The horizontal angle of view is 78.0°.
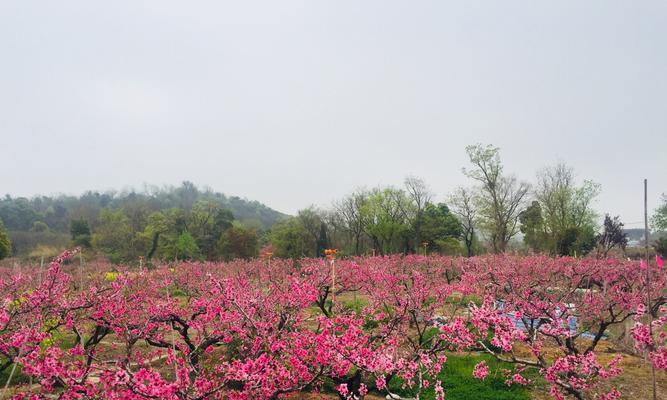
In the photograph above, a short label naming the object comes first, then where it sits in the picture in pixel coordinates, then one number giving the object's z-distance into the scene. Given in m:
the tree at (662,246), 28.16
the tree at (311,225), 41.03
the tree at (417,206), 40.91
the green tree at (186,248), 36.41
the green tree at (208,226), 41.88
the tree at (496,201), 34.00
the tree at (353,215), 44.12
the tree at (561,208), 33.46
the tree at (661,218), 34.84
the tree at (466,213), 40.00
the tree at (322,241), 40.64
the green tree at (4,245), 29.80
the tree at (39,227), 57.00
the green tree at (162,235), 38.41
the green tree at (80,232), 38.62
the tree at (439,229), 39.88
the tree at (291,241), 39.22
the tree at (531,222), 36.09
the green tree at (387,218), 40.91
